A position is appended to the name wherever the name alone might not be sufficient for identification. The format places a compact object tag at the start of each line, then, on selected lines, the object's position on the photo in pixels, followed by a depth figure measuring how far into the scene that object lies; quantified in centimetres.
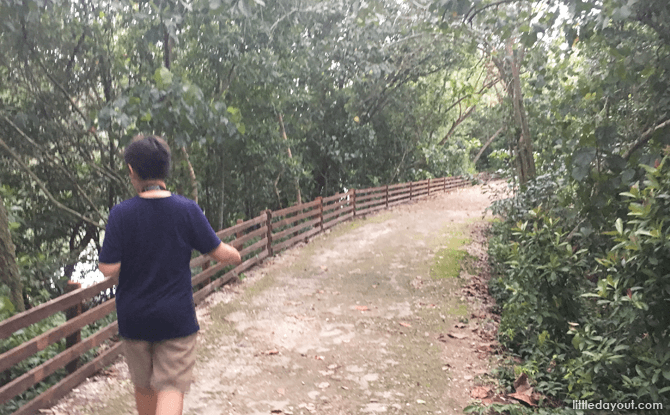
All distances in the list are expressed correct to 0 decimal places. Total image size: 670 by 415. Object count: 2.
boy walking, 261
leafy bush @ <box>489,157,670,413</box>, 347
